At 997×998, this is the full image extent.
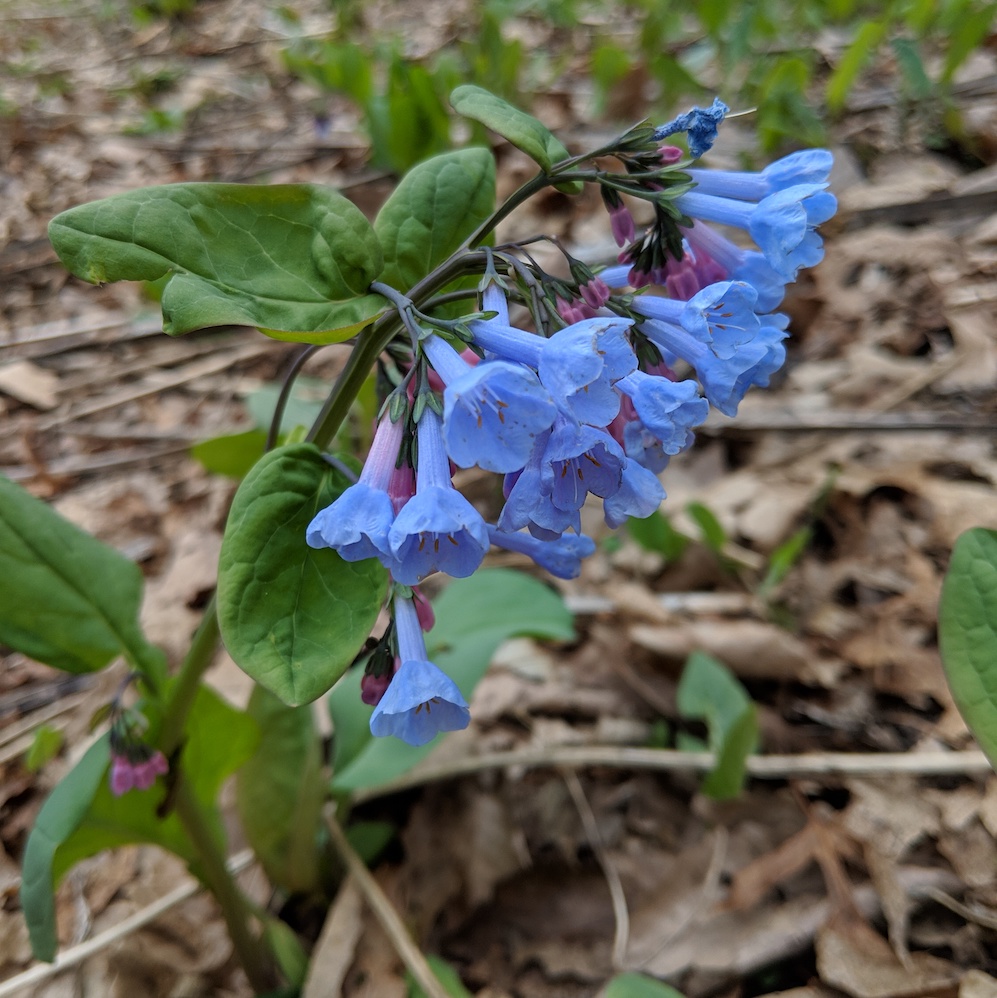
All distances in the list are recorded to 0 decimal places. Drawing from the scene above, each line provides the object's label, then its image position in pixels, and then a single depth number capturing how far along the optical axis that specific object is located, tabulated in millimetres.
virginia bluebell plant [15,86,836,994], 133
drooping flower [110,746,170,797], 174
